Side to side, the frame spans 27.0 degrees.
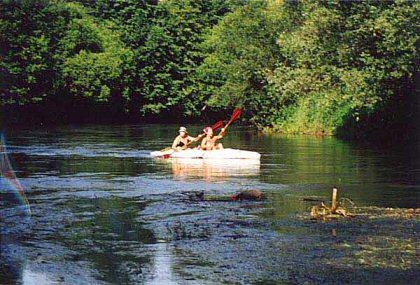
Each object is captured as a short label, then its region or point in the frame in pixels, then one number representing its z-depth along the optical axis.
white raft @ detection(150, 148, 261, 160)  32.78
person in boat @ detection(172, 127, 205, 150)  35.38
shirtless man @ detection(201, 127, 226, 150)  33.88
